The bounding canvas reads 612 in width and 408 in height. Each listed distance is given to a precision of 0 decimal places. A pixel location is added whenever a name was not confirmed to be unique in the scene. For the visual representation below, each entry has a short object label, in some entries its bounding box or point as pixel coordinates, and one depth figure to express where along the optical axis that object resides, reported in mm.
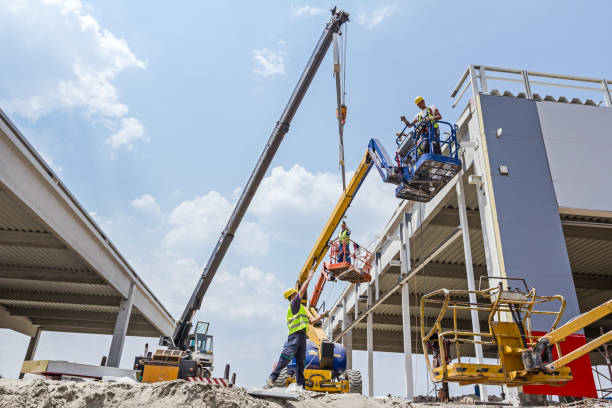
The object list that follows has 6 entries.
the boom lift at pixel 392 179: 12547
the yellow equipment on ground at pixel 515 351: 6633
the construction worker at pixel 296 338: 9008
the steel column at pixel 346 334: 27075
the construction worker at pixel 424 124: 12656
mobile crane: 16375
